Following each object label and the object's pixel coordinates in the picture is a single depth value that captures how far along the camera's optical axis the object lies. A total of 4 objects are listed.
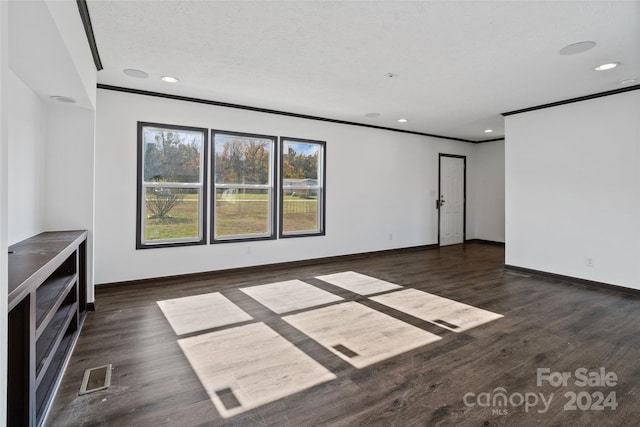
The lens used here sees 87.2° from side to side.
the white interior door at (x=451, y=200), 7.70
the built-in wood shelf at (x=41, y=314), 1.54
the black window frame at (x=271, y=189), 4.85
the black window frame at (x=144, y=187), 4.33
